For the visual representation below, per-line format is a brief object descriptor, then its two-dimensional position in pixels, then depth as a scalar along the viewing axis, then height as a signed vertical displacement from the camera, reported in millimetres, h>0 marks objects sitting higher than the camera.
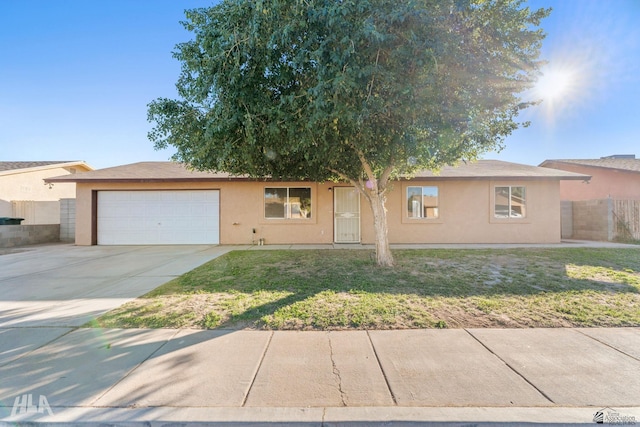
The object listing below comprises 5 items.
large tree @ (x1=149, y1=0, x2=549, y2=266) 4668 +2518
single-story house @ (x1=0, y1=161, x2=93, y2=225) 15734 +1662
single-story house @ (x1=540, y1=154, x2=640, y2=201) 15539 +2160
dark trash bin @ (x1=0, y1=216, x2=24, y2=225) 12914 -133
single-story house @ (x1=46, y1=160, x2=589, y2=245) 12055 +403
